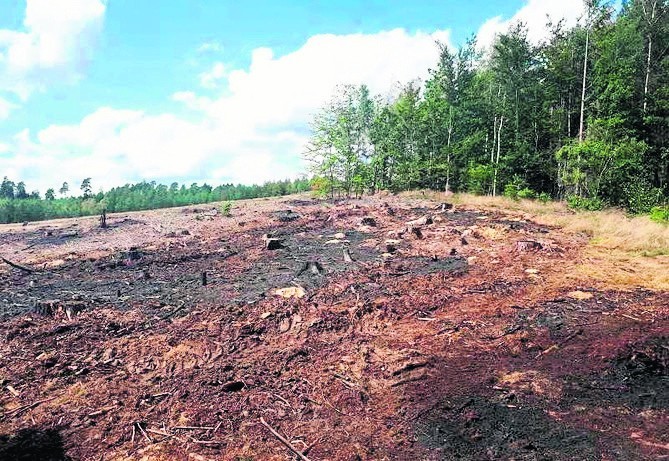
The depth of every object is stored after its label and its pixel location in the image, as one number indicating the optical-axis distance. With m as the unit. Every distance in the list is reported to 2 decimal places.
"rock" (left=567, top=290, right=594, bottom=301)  6.10
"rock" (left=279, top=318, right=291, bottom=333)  5.71
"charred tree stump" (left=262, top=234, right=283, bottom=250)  10.84
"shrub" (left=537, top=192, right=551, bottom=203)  18.97
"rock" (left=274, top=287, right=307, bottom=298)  7.02
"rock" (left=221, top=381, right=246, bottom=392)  4.29
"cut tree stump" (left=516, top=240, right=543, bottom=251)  9.05
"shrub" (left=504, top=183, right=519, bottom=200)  21.09
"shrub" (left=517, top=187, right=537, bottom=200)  20.72
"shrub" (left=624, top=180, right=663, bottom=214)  15.07
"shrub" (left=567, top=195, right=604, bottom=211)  15.42
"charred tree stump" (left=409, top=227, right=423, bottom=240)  11.07
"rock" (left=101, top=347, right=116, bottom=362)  5.12
